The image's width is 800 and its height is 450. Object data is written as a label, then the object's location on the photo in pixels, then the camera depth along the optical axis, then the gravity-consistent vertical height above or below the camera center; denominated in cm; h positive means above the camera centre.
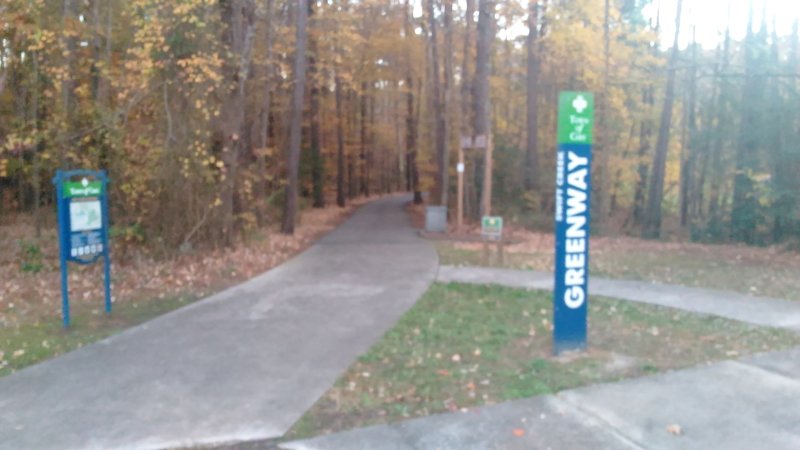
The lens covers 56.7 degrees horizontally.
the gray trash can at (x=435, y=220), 2112 -139
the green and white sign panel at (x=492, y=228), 1355 -103
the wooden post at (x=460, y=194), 2018 -64
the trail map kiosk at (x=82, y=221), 863 -61
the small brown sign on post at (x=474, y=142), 1818 +74
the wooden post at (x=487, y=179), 1812 -19
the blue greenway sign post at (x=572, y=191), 684 -18
